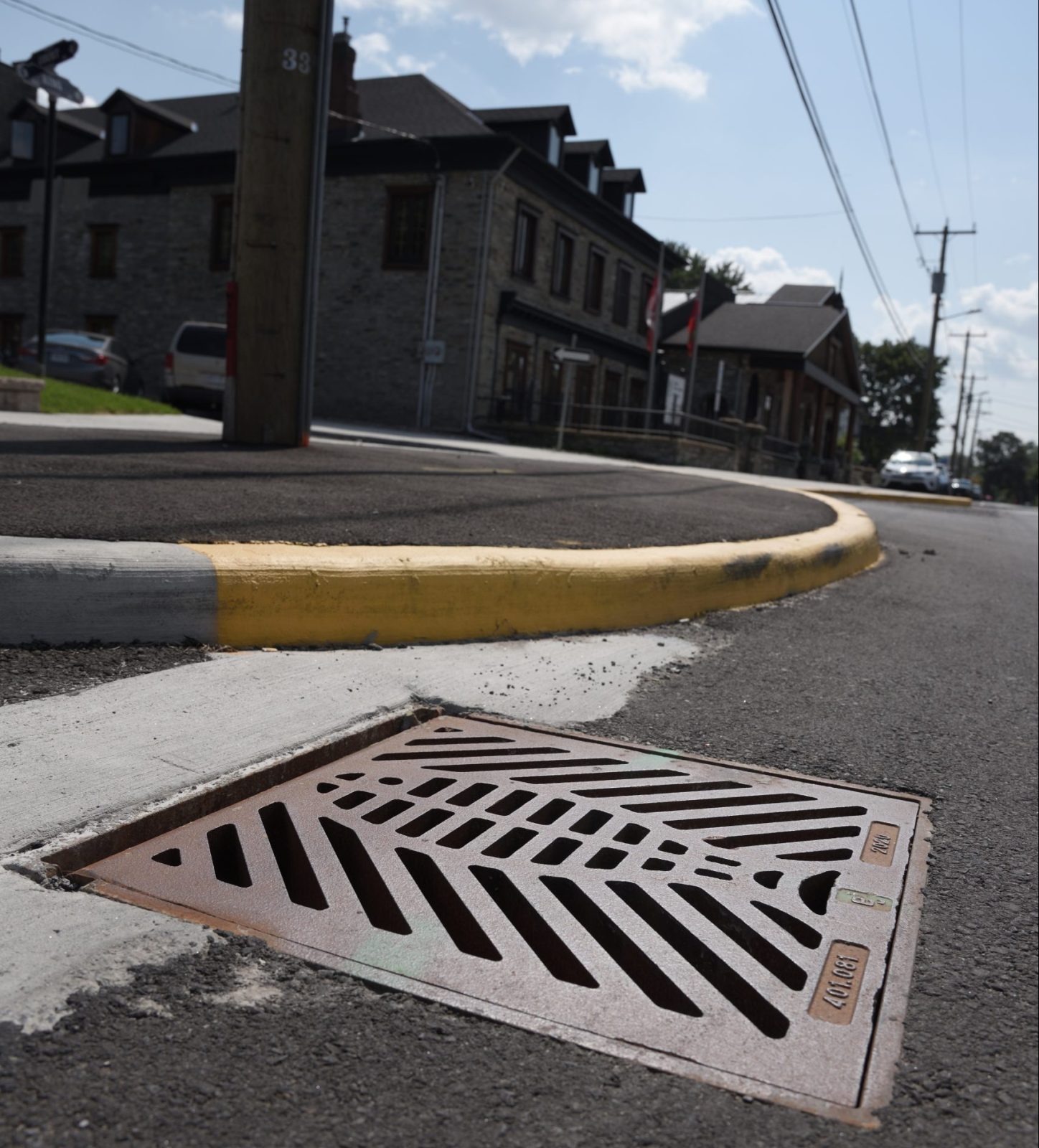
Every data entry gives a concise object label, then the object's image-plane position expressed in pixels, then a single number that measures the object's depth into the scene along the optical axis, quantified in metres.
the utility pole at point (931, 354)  42.59
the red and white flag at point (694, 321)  29.88
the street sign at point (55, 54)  14.80
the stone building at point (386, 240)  24.36
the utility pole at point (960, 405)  75.81
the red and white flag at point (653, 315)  28.38
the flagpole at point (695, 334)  28.89
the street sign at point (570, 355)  18.19
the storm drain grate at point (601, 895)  1.54
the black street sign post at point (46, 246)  16.47
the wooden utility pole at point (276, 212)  7.87
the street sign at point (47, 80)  14.88
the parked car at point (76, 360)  18.42
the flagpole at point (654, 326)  28.43
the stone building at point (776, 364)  34.88
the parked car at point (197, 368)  18.38
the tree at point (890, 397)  73.69
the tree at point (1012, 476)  130.00
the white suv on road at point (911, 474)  30.45
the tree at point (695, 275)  65.06
